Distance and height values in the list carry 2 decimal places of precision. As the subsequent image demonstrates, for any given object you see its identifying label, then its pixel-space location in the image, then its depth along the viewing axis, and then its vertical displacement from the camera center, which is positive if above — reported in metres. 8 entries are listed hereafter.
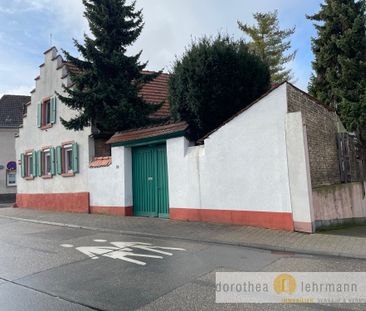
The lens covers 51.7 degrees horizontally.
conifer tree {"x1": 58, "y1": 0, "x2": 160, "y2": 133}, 14.91 +4.86
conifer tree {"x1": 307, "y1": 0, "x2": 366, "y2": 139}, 18.94 +6.59
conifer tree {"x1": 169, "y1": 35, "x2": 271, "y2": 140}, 12.29 +3.48
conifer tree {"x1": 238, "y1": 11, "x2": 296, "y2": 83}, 33.75 +13.21
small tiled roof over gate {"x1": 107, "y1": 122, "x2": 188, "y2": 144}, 12.23 +2.06
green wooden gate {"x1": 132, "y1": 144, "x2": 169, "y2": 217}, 13.09 +0.36
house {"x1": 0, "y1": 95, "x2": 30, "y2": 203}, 31.22 +4.60
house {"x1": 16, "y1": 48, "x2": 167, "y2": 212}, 16.55 +2.25
